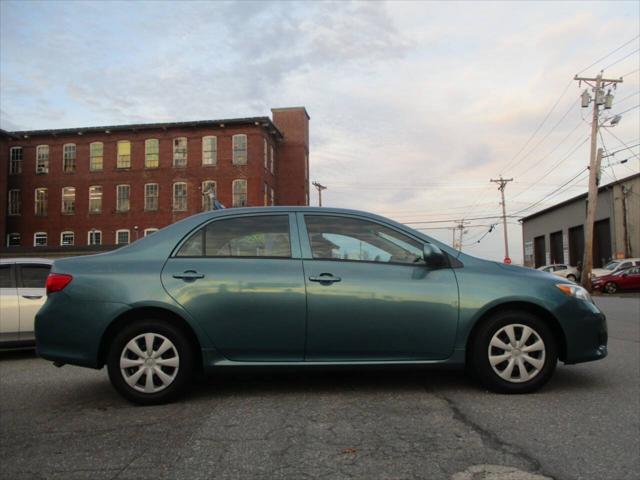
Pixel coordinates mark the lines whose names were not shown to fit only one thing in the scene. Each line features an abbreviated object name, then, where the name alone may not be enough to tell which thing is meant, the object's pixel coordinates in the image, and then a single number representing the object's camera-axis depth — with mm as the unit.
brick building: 47531
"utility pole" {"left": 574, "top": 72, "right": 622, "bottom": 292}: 28281
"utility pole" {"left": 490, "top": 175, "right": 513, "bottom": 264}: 56891
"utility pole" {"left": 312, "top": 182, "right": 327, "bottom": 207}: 60912
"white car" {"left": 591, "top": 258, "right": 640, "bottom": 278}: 28906
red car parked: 28297
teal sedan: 4680
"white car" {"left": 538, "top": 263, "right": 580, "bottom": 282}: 37438
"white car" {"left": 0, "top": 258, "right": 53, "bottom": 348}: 7743
